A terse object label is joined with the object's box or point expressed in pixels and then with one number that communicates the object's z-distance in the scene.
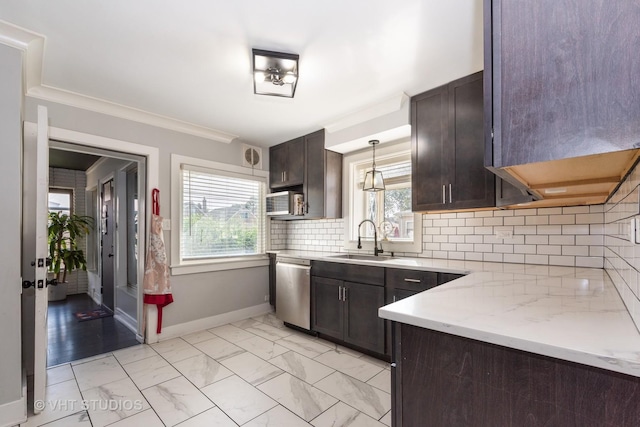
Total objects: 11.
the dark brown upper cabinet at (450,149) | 2.29
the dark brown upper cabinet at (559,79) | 0.66
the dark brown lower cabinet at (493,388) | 0.71
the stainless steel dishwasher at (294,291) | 3.28
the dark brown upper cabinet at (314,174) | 3.57
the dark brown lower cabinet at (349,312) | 2.65
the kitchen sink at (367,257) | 3.12
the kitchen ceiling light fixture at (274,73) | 1.99
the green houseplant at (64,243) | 4.71
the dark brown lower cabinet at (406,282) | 2.24
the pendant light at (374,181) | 3.04
